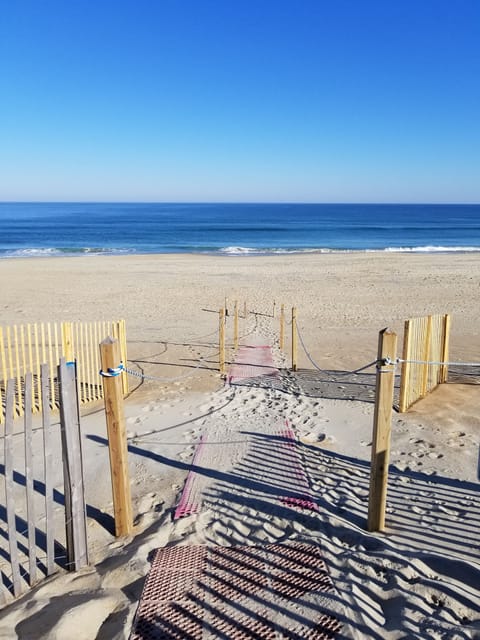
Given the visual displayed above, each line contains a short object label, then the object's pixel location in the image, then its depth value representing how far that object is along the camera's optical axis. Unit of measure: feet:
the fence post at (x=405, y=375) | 24.86
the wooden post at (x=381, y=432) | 14.69
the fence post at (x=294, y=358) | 34.12
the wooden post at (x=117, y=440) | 14.38
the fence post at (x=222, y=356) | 33.40
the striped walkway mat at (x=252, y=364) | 32.76
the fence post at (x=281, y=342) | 40.80
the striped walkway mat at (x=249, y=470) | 16.70
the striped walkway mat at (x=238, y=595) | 10.64
